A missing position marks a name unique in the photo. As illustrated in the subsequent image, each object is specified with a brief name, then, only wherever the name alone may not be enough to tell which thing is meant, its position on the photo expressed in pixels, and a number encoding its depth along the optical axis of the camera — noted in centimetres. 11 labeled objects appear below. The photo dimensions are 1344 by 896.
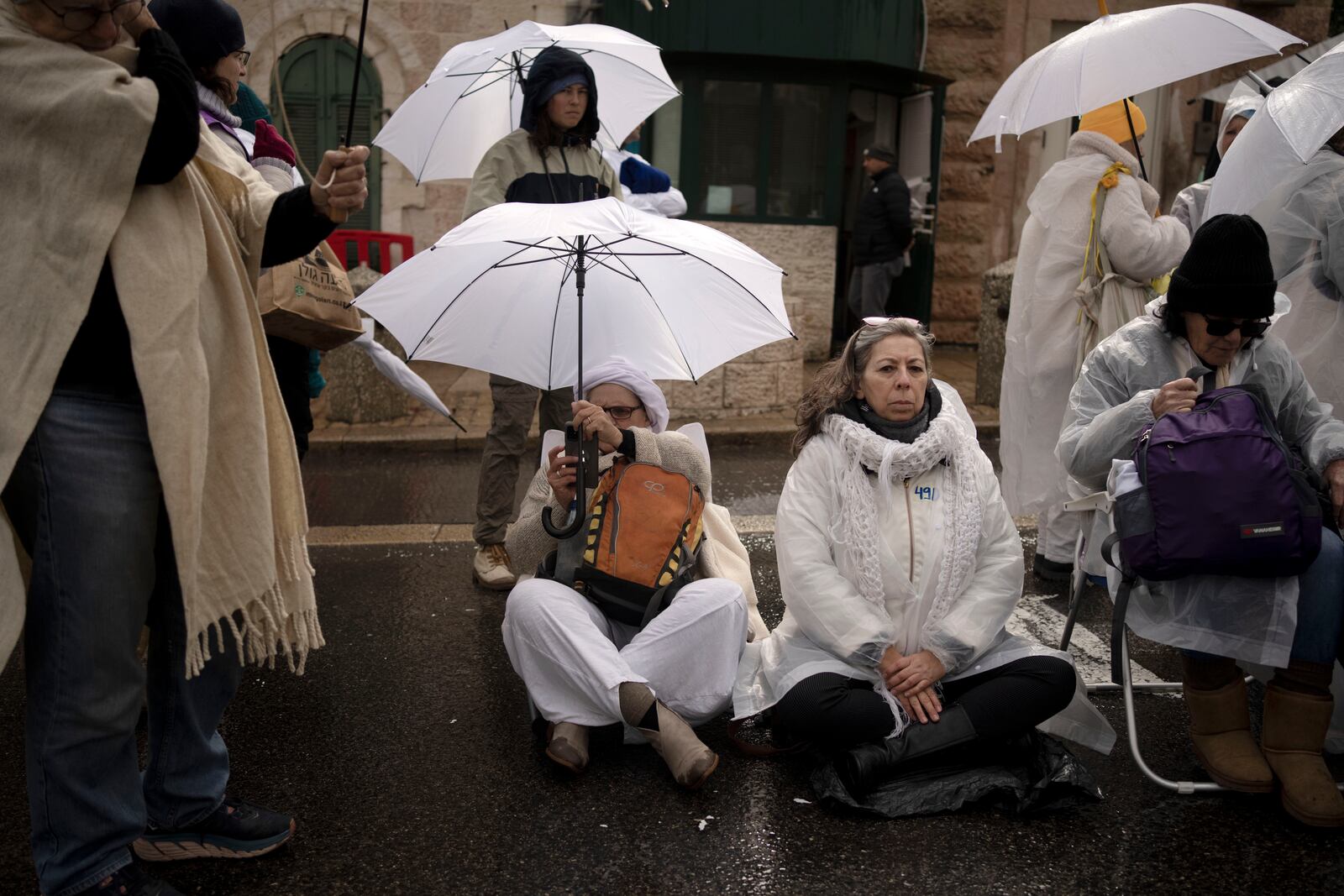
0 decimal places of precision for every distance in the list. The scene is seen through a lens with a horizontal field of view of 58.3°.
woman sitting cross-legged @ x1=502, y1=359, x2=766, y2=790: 330
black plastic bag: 314
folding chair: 324
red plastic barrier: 1024
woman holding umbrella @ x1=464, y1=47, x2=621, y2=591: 478
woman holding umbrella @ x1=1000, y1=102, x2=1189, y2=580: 499
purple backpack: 302
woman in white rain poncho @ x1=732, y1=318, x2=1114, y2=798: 321
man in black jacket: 1070
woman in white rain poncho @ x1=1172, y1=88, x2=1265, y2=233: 552
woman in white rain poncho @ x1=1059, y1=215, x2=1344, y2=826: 314
